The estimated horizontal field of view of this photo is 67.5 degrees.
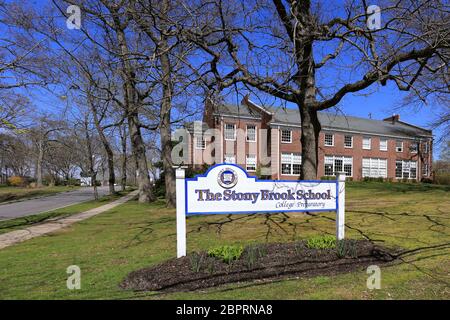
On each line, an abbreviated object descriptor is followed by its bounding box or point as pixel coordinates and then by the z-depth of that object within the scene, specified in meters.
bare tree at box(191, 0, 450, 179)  7.71
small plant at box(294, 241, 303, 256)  6.39
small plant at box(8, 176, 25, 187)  57.23
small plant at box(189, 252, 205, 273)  5.35
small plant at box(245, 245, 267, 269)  5.59
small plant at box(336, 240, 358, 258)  6.24
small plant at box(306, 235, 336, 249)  6.58
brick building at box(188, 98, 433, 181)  37.56
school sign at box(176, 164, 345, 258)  6.29
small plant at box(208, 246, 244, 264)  5.72
